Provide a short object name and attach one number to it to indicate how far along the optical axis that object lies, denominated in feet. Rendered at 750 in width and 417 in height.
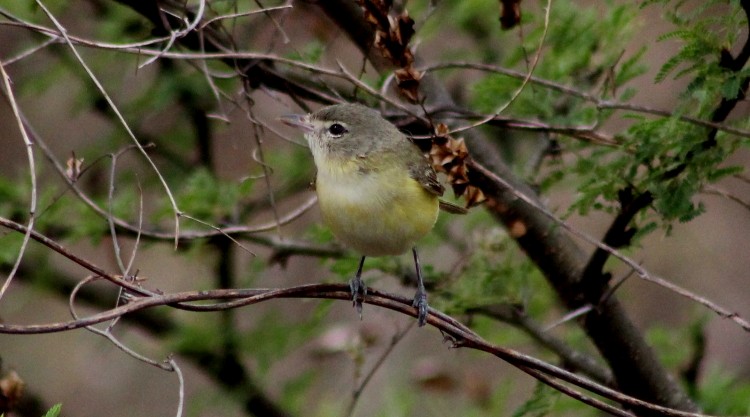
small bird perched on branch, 21.59
